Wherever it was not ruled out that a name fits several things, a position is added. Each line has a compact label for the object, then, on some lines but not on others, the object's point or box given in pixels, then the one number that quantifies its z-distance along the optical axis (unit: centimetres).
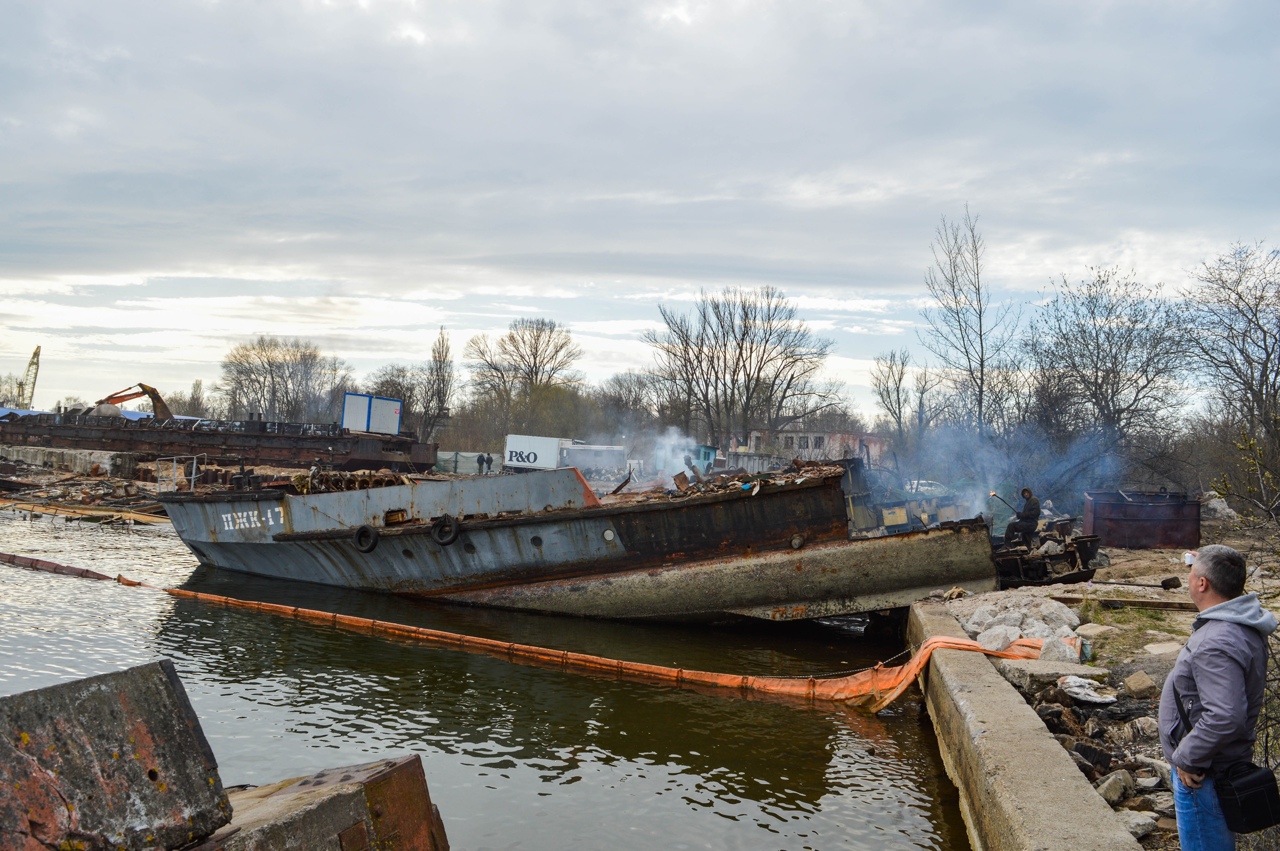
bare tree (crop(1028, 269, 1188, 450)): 2075
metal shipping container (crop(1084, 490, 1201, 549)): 1484
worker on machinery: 1321
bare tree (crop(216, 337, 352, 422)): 8075
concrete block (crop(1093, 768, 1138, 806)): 417
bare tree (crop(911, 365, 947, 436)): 2798
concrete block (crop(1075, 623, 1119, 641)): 755
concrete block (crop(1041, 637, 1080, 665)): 680
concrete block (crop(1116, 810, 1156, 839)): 374
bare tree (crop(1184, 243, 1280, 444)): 1945
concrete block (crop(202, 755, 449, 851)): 256
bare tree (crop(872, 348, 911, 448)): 5378
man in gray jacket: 279
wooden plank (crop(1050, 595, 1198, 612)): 863
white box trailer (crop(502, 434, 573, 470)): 3582
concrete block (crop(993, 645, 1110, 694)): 618
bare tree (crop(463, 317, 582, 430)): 6438
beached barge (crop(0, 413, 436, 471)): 2938
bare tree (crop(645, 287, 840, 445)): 4738
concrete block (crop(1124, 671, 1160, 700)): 566
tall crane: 9712
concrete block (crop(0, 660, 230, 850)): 209
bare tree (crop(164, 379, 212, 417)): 9981
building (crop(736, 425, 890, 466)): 4766
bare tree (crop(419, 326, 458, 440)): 6006
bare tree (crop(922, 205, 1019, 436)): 2153
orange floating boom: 754
